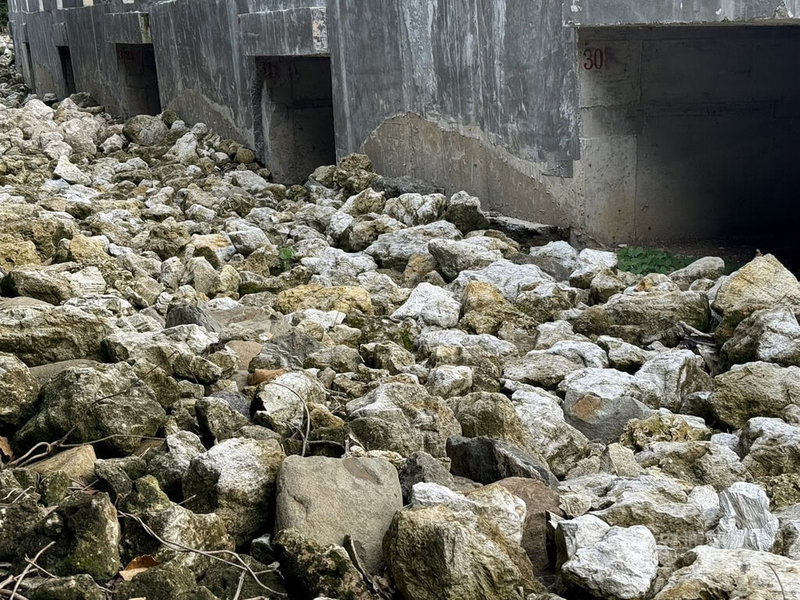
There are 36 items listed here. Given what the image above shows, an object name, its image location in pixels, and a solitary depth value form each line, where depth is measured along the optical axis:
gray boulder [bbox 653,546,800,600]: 2.35
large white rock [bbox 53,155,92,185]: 10.60
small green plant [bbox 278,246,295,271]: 7.45
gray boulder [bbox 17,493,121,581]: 2.69
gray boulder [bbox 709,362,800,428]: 4.21
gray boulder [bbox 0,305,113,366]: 4.11
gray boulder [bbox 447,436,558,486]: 3.37
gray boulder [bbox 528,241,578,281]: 6.70
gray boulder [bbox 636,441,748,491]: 3.60
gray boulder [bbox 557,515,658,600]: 2.51
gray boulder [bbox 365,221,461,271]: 7.31
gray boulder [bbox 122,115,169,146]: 12.79
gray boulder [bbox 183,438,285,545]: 3.01
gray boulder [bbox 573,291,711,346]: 5.36
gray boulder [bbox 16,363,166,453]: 3.40
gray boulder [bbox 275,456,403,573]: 2.85
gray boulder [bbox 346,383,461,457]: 3.57
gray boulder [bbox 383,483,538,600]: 2.55
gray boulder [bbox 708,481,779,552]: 2.83
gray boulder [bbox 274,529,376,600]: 2.63
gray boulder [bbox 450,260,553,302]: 6.28
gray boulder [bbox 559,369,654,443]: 4.28
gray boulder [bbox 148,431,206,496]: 3.18
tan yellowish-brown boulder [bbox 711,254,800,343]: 5.07
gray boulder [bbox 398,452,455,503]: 3.15
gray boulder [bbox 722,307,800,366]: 4.56
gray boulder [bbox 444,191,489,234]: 7.68
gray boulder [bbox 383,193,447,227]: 8.02
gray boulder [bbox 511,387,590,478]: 3.89
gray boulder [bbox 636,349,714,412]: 4.59
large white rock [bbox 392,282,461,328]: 5.79
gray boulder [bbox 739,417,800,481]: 3.58
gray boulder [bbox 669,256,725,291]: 6.19
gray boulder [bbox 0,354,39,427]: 3.51
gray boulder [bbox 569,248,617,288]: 6.42
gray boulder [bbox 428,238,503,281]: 6.76
